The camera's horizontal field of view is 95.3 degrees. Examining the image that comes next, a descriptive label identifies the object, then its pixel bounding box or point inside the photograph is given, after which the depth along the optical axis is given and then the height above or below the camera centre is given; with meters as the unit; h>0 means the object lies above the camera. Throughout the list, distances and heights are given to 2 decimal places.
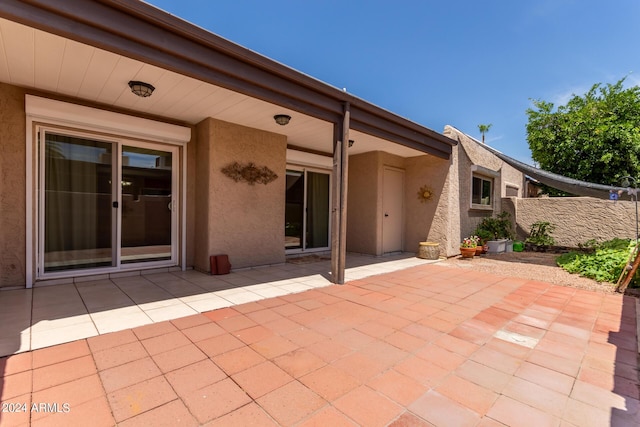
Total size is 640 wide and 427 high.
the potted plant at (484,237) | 8.42 -0.80
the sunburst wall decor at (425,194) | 7.70 +0.41
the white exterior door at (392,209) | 7.77 -0.02
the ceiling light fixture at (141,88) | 3.76 +1.54
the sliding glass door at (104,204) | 4.32 +0.02
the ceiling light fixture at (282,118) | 4.95 +1.52
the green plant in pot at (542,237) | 9.51 -0.86
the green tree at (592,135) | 9.77 +2.80
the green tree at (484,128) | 33.95 +9.67
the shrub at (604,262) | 5.32 -1.04
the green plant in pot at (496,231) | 8.66 -0.66
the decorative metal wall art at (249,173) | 5.37 +0.65
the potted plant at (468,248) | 7.52 -0.99
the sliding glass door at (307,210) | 7.30 -0.07
